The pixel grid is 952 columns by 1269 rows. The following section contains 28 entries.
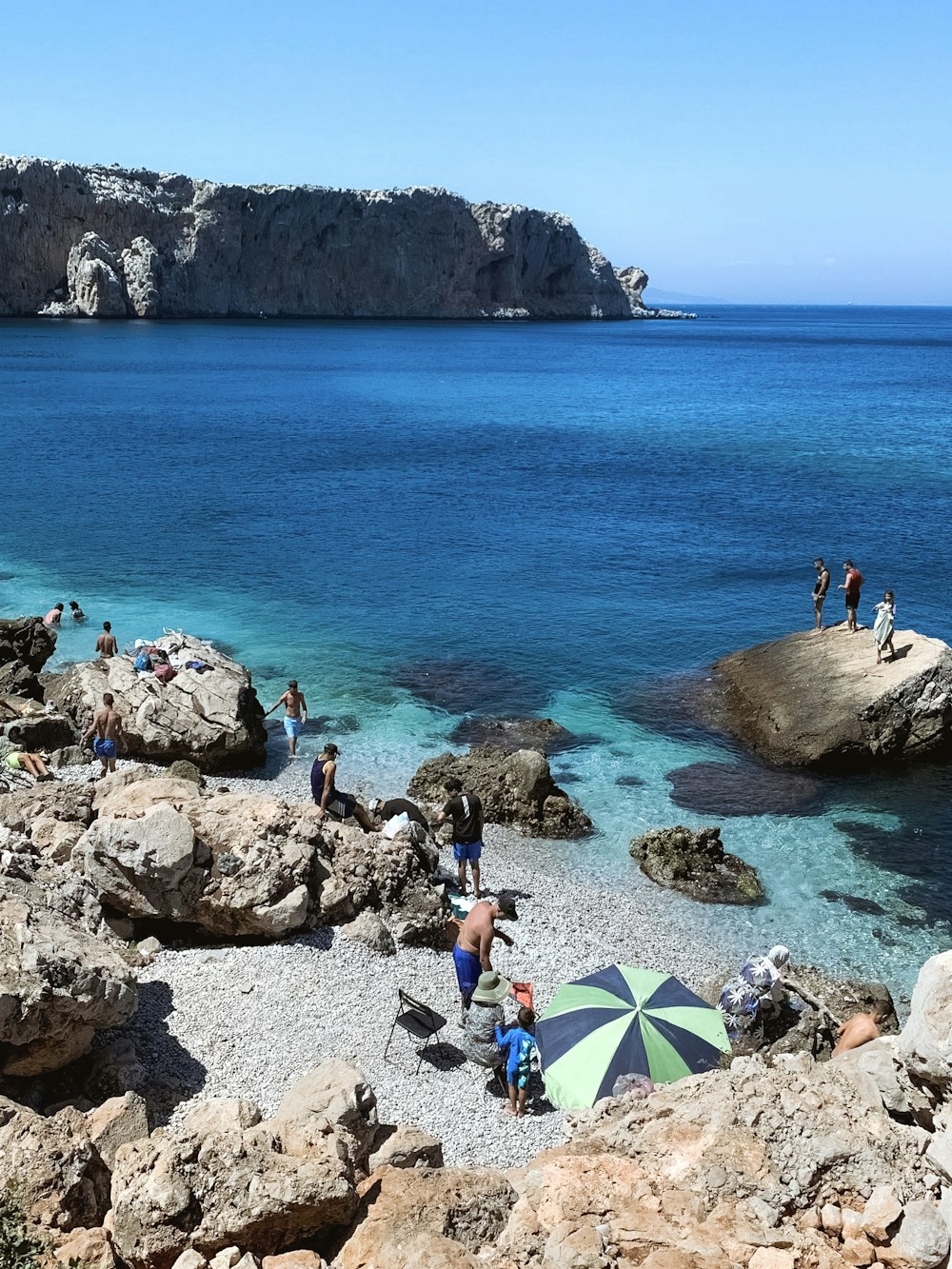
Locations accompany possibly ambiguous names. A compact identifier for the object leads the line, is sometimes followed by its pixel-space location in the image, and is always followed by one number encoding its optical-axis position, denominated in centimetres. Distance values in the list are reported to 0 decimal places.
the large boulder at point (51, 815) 1484
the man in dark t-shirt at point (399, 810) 1789
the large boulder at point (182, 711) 2136
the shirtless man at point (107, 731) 1998
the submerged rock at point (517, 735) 2364
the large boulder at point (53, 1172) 851
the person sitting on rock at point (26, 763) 1961
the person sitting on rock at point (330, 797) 1691
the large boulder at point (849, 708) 2333
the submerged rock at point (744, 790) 2144
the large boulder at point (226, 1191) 814
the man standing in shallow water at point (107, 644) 2445
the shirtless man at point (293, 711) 2203
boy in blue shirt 1152
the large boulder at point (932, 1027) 796
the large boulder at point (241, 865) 1382
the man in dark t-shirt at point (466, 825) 1612
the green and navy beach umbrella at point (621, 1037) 1088
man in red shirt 2628
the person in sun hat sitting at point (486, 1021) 1202
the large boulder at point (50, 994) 1032
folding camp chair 1202
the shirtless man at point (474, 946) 1285
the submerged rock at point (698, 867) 1806
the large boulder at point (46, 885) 1239
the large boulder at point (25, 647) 2491
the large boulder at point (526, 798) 1980
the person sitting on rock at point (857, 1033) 1118
